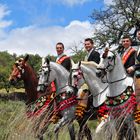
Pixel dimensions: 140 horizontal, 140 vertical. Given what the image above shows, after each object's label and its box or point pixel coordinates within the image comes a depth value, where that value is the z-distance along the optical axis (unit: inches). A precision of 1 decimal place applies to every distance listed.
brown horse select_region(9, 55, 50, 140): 426.6
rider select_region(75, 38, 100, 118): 395.2
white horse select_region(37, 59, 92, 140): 394.9
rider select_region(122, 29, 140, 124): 341.0
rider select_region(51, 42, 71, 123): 438.2
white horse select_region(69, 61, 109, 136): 387.5
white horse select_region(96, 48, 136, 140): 327.6
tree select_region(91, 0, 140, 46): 1325.0
